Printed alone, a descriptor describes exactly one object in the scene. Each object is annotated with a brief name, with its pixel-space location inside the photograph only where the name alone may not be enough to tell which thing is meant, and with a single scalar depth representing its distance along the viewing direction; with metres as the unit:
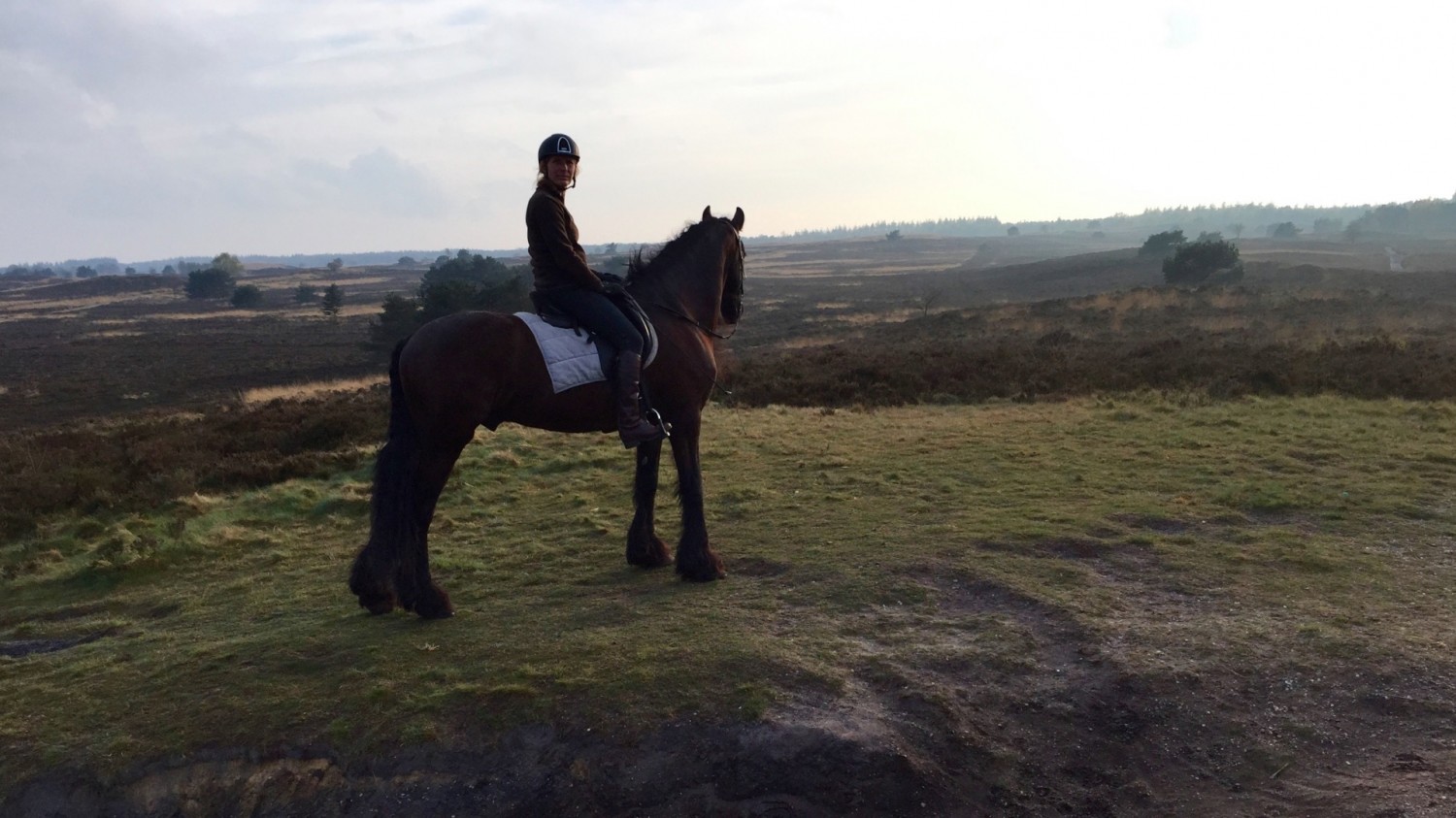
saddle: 6.32
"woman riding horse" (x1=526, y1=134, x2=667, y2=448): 6.14
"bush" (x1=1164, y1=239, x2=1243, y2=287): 45.50
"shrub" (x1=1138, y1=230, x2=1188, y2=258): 72.00
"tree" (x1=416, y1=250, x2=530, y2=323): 37.66
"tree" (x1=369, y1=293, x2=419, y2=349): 41.06
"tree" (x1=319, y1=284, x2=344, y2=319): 64.25
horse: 5.86
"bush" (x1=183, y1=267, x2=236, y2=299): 103.31
